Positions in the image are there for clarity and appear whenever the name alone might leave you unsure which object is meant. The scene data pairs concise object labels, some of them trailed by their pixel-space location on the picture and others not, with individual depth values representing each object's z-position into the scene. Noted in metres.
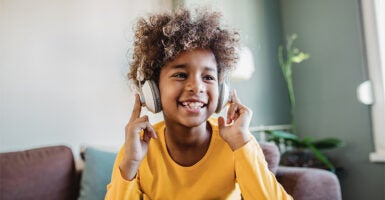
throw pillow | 1.46
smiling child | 0.92
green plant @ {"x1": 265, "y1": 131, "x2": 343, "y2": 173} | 2.06
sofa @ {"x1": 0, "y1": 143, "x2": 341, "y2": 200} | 1.29
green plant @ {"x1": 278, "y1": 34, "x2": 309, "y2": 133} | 2.40
